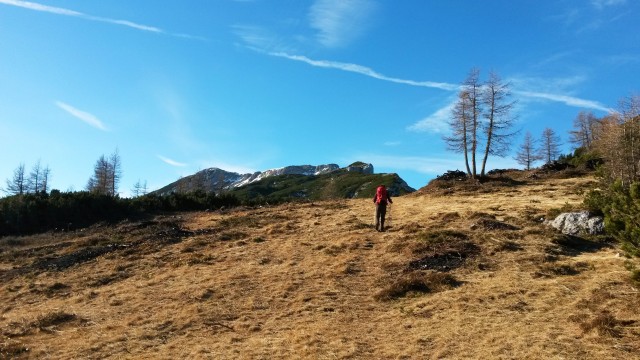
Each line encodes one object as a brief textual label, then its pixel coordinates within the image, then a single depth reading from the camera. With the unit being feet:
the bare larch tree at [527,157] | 226.17
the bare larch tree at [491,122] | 139.64
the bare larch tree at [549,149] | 247.09
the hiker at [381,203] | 72.43
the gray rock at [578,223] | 58.44
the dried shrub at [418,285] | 45.16
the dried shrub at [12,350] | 36.94
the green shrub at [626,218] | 34.88
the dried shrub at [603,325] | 31.04
